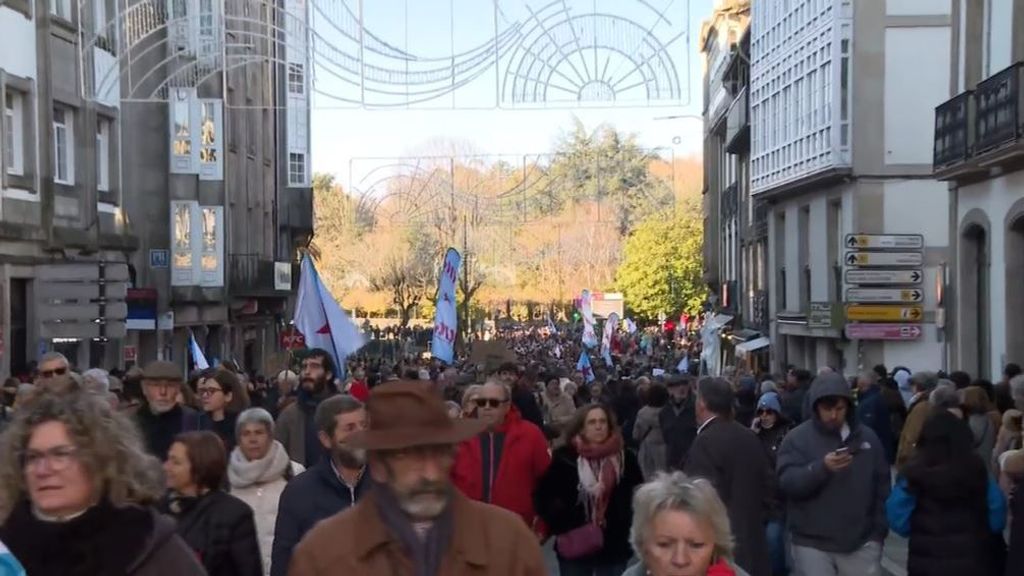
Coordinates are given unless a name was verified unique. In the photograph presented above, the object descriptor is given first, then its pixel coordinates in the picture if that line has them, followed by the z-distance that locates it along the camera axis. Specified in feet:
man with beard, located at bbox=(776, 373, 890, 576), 30.22
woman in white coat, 26.12
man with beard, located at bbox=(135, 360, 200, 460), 34.06
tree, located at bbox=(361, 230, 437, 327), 238.48
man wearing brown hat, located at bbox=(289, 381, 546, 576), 13.99
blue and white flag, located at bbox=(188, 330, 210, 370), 75.86
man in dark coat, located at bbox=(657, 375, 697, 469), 44.45
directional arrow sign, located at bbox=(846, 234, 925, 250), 106.22
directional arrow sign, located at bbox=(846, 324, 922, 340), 105.60
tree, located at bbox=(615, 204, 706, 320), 253.44
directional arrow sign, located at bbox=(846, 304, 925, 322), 105.70
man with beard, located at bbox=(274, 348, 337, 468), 34.86
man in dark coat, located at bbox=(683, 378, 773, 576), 31.35
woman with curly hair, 14.33
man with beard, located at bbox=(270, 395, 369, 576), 22.54
